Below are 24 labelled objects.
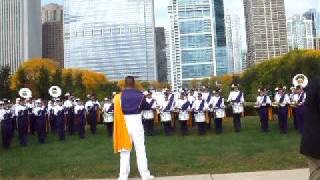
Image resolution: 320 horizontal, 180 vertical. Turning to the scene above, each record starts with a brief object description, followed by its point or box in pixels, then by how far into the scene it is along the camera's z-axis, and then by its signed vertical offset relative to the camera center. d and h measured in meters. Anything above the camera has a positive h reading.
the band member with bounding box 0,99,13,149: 20.06 -0.66
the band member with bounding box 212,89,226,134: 20.50 -0.21
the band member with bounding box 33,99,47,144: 20.97 -0.45
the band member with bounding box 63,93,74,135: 23.34 -0.30
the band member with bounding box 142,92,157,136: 21.02 -0.48
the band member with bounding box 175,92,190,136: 20.75 -0.27
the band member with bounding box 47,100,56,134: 23.50 -0.28
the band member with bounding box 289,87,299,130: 19.75 +0.12
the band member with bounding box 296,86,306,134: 18.56 -0.11
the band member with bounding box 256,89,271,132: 20.06 -0.13
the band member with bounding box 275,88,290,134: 19.70 -0.18
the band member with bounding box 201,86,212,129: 20.97 +0.27
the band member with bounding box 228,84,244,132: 20.67 -0.07
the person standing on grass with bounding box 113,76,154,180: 10.02 -0.40
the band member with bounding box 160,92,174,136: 21.02 -0.30
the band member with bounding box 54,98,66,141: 21.77 -0.52
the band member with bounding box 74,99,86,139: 22.27 -0.50
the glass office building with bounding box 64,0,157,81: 155.75 +21.19
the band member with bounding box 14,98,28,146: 20.50 -0.46
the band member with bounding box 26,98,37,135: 22.02 -0.37
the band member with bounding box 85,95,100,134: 23.78 -0.21
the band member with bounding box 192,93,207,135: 20.52 -0.32
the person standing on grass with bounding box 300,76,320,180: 5.88 -0.27
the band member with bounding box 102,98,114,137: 21.89 -0.35
